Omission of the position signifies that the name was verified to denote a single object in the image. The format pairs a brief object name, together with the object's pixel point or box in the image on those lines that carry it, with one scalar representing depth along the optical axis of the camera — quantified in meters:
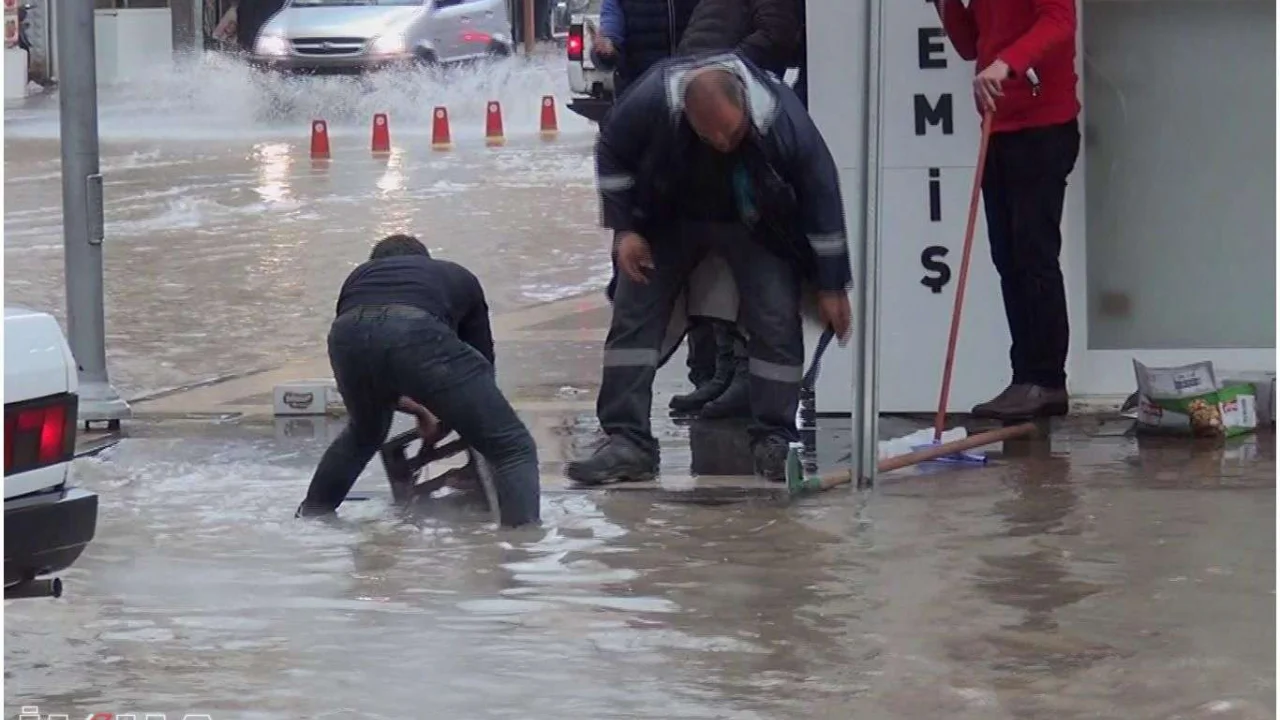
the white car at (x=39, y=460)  9.20
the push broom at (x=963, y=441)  14.03
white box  16.58
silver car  50.44
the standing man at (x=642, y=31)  16.72
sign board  15.35
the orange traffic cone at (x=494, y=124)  44.86
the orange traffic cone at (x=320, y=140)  40.52
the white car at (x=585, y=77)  31.24
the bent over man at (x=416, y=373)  12.52
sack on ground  14.60
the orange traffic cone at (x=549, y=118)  46.85
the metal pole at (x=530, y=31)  58.67
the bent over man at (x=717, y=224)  13.18
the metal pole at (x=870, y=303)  13.23
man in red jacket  14.70
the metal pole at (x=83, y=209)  16.02
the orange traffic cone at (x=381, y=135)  41.97
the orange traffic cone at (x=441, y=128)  43.57
